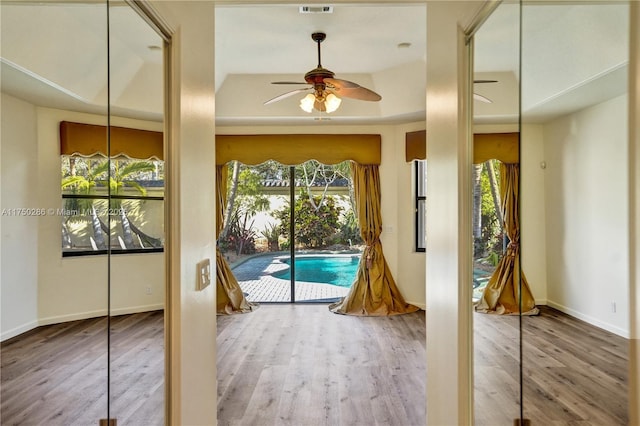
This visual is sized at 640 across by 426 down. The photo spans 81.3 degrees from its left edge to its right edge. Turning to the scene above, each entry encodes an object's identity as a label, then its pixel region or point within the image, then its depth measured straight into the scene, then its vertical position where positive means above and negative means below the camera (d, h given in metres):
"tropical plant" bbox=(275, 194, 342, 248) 5.55 -0.14
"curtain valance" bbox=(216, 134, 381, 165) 5.19 +0.88
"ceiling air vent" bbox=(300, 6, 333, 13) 2.77 +1.53
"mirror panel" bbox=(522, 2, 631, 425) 0.62 +0.01
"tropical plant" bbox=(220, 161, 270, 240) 5.38 +0.25
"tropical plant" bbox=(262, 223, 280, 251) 5.56 -0.32
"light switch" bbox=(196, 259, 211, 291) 1.45 -0.26
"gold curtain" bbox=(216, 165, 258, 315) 5.14 -0.96
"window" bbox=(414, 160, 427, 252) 5.17 +0.08
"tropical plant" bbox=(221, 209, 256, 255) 5.52 -0.34
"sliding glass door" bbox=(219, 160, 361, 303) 5.50 -0.37
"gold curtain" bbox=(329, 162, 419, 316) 5.11 -0.65
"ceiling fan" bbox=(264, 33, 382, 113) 3.10 +1.05
